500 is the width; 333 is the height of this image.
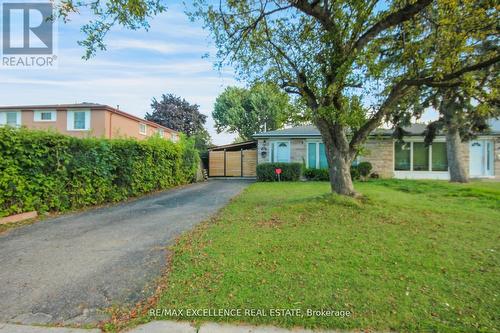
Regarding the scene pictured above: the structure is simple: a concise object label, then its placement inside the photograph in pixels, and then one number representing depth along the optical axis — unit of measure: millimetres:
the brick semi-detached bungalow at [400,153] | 16719
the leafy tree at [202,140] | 26744
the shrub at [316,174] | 16609
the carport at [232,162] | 20844
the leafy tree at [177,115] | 36688
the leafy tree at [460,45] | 6254
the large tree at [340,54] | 6418
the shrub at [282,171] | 16453
